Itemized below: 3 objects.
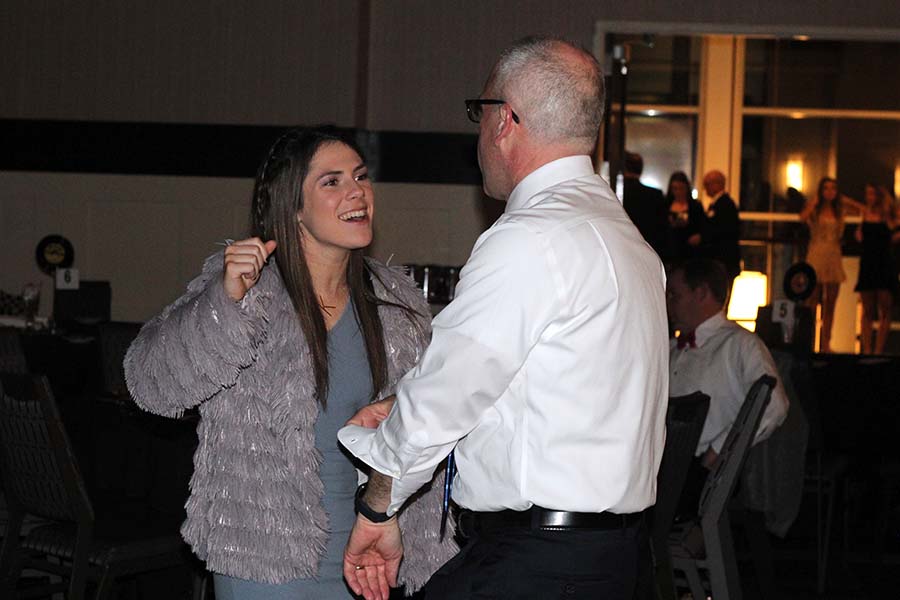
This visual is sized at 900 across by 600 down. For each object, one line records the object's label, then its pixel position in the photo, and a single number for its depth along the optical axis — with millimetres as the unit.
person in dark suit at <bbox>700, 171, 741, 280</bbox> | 10461
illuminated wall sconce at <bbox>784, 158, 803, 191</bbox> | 13852
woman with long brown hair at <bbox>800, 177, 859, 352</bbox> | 11938
